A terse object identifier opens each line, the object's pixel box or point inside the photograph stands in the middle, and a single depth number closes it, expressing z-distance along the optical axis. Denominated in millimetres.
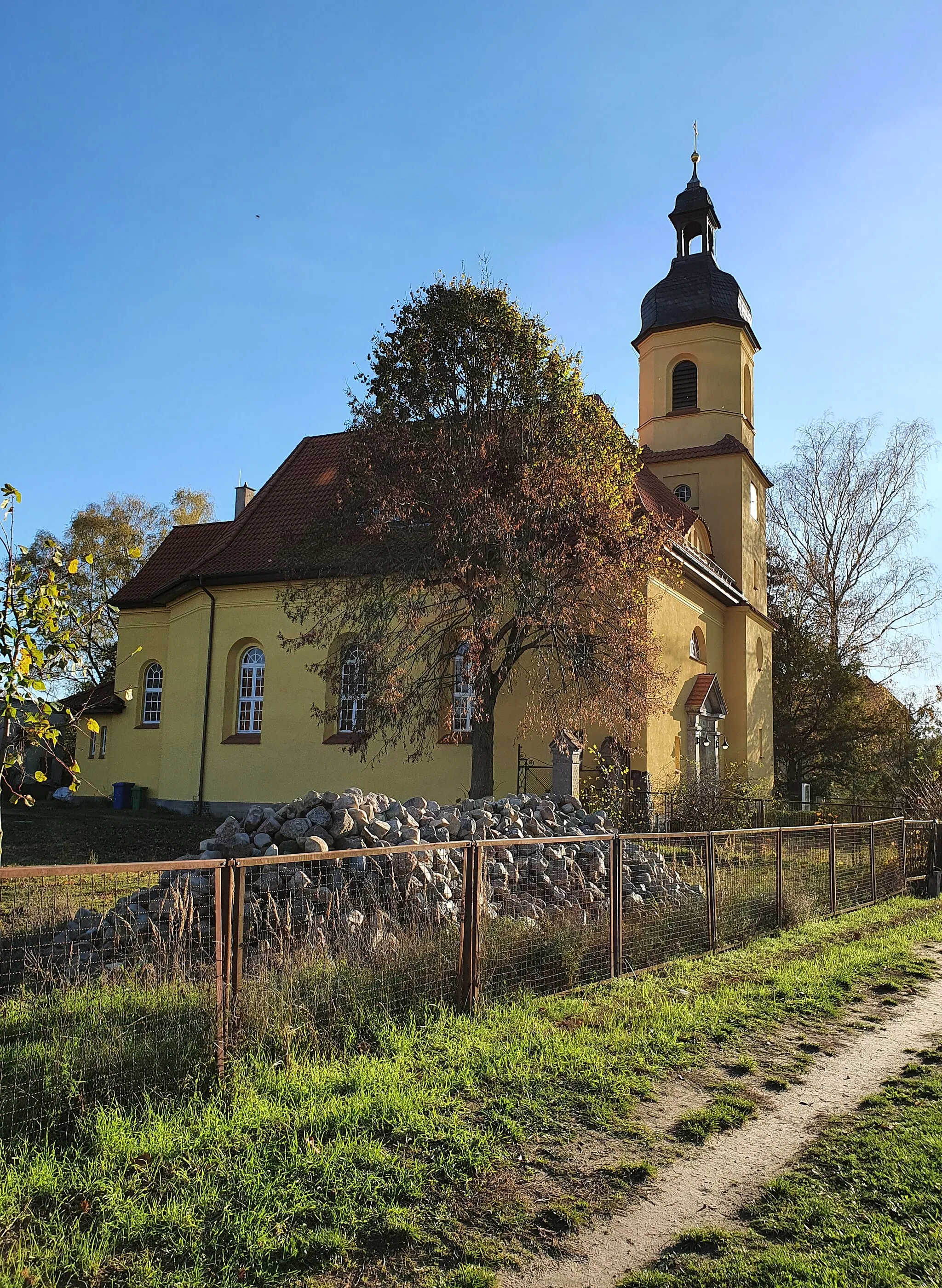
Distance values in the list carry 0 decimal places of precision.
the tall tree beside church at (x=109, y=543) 42438
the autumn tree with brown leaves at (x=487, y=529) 16484
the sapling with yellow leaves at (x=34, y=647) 5047
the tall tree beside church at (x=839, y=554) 40781
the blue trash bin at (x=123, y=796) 26047
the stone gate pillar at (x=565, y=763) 17234
